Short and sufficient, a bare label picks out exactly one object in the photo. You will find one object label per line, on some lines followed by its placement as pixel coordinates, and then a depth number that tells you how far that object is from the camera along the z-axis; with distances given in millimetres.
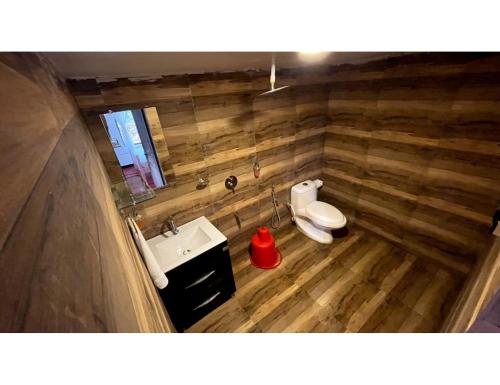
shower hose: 2436
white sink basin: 1485
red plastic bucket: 2152
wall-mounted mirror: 1388
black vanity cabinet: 1478
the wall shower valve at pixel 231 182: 1998
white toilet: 2303
